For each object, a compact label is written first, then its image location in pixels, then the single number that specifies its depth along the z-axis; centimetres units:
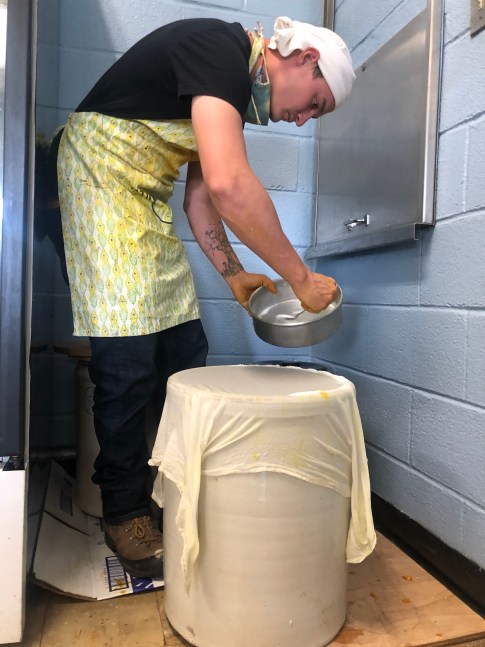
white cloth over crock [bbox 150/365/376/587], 78
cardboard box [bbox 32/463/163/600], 96
